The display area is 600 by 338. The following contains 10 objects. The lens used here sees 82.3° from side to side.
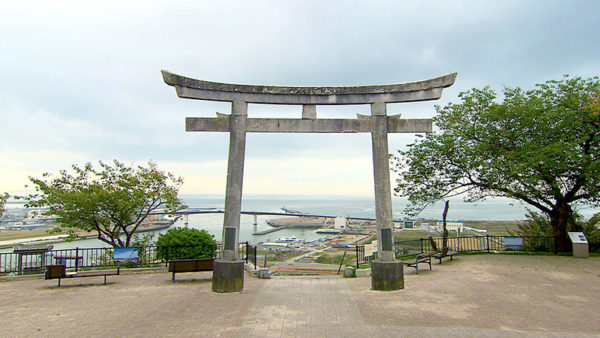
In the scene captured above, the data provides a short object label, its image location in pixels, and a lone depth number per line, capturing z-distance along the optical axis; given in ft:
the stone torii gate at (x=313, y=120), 32.91
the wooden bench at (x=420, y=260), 38.50
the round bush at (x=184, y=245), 43.70
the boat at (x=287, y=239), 192.18
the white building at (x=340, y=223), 239.09
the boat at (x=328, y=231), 245.78
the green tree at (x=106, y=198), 50.57
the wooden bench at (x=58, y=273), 33.47
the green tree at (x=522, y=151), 44.86
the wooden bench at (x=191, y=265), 34.42
